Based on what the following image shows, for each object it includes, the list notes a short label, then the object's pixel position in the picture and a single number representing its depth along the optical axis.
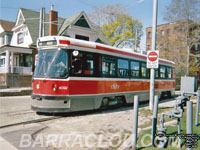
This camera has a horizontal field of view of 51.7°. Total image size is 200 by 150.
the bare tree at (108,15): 38.19
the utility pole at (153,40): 9.99
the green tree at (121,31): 36.59
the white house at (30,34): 22.20
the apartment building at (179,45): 34.06
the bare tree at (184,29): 33.00
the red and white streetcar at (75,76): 7.94
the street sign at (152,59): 9.72
